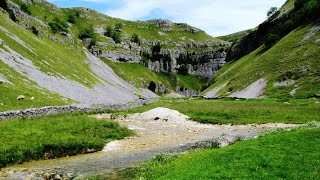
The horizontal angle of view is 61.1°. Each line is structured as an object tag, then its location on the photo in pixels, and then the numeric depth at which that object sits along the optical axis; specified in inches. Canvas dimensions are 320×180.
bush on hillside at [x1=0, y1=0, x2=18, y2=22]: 4479.6
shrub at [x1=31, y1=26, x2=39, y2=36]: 4658.9
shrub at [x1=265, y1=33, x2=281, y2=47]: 4702.9
